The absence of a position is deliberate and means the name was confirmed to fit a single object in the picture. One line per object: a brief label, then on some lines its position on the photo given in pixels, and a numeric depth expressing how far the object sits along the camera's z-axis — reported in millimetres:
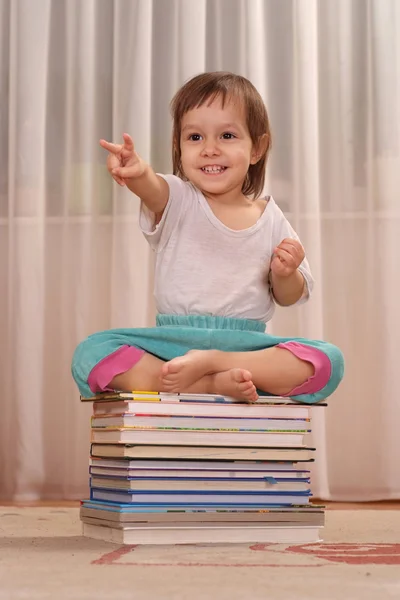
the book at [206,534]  2071
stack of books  2089
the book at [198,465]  2094
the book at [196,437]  2092
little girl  2178
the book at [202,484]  2092
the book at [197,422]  2091
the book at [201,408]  2095
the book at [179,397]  2092
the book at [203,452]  2092
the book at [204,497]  2090
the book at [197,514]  2076
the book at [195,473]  2093
